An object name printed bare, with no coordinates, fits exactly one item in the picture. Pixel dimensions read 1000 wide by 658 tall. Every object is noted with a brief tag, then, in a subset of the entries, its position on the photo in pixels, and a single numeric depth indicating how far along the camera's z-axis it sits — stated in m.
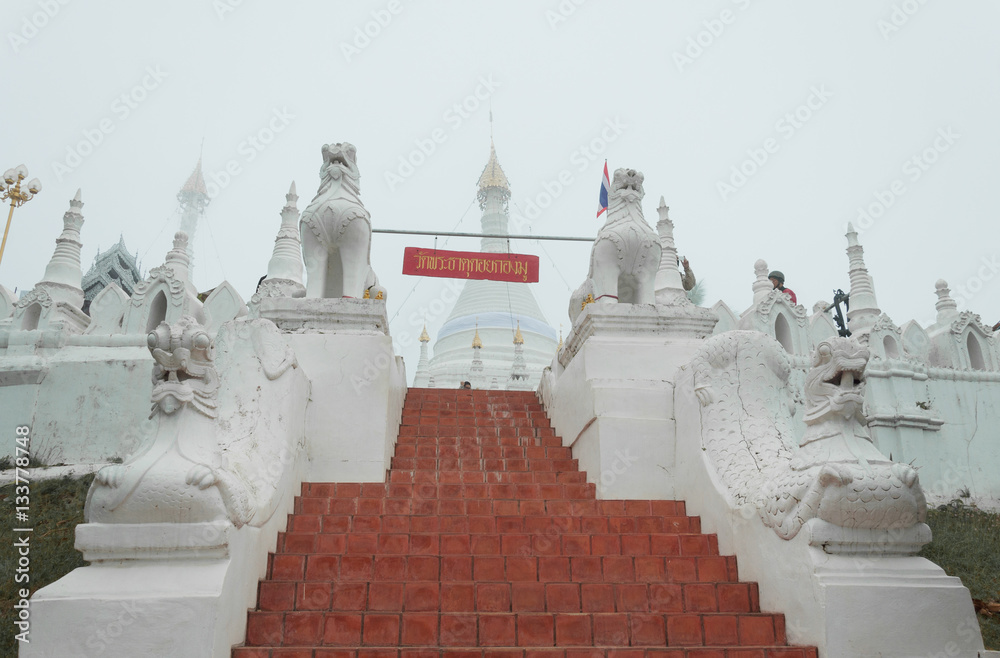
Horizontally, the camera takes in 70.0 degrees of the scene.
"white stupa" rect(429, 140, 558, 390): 26.69
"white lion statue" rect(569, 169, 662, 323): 8.23
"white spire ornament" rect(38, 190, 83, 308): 11.52
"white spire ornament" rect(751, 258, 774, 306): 13.61
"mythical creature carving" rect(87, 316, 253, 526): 3.76
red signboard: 15.34
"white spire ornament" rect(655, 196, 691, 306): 14.65
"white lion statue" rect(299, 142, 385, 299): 7.86
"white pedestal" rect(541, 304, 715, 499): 6.48
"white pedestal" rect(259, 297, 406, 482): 6.56
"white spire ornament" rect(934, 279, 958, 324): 12.55
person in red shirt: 13.69
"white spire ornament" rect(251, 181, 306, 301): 15.42
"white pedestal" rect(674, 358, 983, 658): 3.80
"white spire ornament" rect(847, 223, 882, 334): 12.33
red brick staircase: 4.09
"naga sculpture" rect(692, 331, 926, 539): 3.95
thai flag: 14.94
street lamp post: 13.54
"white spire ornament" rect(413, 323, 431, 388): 26.81
